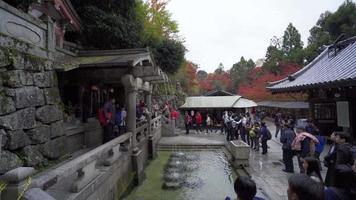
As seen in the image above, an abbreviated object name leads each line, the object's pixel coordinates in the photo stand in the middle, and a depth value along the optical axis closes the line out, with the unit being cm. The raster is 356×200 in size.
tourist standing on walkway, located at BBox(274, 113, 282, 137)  2168
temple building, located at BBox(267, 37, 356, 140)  1103
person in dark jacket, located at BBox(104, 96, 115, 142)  1171
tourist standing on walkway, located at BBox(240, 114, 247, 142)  1832
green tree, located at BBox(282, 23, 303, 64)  4689
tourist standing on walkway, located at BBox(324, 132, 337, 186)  594
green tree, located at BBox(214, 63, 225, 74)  7941
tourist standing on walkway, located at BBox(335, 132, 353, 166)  544
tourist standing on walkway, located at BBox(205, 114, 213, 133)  2812
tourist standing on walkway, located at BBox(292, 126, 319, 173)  879
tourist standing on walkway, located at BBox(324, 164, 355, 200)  344
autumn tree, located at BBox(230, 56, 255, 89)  5719
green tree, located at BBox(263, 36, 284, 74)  4131
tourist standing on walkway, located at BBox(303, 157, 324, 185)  469
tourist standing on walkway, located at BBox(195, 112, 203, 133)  2710
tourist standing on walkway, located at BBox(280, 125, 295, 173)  1056
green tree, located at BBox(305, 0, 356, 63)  2956
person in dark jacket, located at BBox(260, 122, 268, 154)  1463
